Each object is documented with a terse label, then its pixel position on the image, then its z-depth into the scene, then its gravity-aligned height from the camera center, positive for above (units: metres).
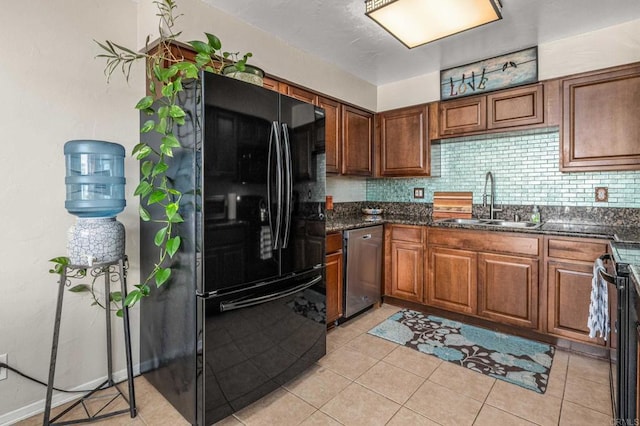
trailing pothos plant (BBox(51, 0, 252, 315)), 1.56 +0.48
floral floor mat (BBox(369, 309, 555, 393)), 2.15 -1.09
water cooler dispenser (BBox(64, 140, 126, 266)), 1.62 +0.04
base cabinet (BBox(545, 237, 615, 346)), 2.31 -0.58
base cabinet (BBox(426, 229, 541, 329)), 2.57 -0.58
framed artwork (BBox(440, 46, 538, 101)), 2.80 +1.21
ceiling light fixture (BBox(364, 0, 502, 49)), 1.90 +1.19
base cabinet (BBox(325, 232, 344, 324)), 2.70 -0.59
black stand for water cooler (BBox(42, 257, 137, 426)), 1.54 -0.82
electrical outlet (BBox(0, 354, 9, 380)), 1.65 -0.82
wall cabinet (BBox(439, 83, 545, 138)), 2.76 +0.87
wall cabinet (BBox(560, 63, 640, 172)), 2.39 +0.65
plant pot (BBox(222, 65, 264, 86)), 1.79 +0.75
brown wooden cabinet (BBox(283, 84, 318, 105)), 2.75 +1.00
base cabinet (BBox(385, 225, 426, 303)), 3.14 -0.55
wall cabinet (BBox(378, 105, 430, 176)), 3.42 +0.70
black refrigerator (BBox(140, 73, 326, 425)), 1.57 -0.26
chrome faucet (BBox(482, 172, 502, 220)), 3.22 +0.11
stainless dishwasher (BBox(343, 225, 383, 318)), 2.89 -0.58
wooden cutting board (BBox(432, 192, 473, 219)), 3.39 +0.01
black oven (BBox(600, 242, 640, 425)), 1.21 -0.53
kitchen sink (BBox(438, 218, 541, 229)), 2.93 -0.16
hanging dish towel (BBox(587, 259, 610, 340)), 1.72 -0.56
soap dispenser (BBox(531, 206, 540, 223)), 2.95 -0.09
